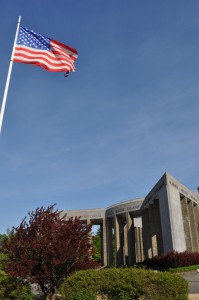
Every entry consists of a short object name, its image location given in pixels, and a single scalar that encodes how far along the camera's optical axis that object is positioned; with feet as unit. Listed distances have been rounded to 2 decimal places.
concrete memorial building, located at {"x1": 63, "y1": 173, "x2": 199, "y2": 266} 113.60
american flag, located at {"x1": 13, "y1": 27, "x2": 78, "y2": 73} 42.91
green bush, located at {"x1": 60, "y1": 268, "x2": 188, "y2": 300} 32.71
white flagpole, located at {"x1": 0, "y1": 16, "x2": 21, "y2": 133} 37.70
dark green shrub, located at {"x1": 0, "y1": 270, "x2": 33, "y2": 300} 41.32
